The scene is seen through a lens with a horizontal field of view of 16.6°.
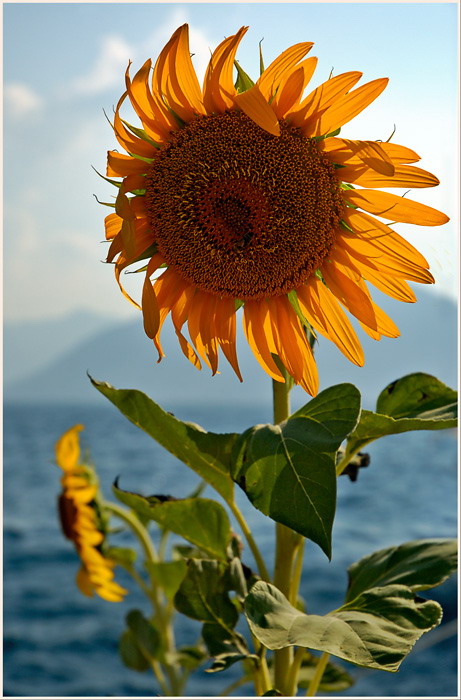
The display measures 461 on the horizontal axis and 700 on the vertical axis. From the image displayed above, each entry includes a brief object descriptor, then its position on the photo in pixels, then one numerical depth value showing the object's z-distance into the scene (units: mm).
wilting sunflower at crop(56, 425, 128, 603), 1522
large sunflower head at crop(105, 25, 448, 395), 1019
